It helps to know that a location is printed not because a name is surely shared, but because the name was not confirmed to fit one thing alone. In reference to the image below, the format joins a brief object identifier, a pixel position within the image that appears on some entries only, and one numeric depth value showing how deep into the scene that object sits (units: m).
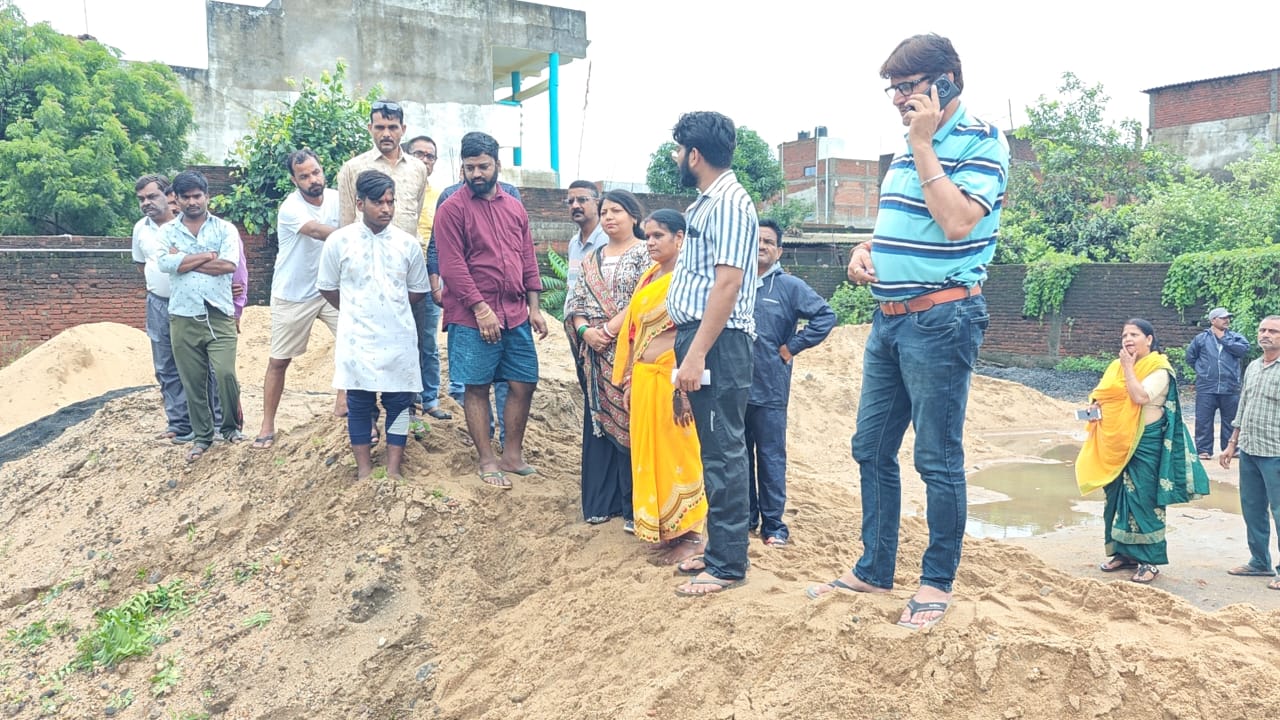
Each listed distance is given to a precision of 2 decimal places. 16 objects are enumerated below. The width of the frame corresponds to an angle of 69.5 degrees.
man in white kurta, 4.98
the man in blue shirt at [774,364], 5.00
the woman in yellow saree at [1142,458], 5.48
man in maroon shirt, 4.97
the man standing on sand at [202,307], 6.13
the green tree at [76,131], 16.28
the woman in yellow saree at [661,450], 4.11
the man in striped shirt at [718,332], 3.63
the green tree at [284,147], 12.09
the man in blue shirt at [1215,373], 9.84
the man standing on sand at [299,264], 5.86
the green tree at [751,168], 27.61
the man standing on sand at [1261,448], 5.50
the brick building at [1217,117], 25.19
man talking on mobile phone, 3.10
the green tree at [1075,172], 20.66
